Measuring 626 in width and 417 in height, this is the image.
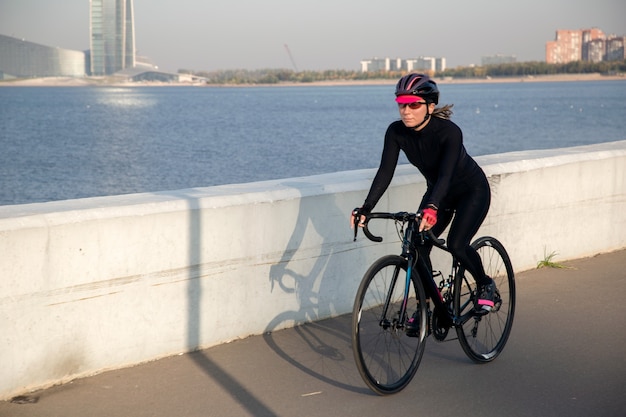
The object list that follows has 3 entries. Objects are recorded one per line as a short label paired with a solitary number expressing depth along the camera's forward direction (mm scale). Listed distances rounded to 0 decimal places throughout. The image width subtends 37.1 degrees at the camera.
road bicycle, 5113
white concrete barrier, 5180
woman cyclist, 5254
